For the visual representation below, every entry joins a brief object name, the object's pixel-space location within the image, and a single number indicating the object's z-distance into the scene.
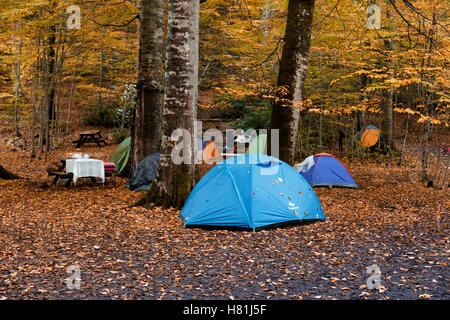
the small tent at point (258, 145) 14.85
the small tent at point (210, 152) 16.00
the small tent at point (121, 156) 12.72
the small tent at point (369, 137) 16.92
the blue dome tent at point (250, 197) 6.82
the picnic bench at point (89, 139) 18.50
